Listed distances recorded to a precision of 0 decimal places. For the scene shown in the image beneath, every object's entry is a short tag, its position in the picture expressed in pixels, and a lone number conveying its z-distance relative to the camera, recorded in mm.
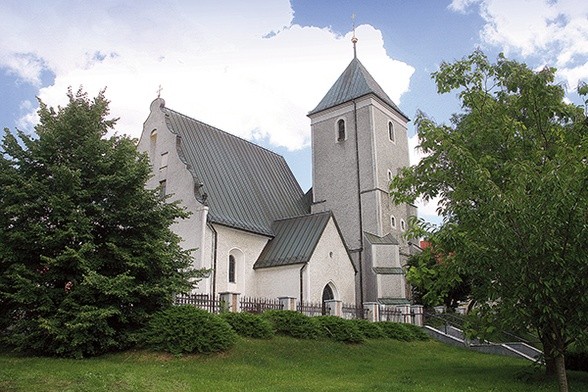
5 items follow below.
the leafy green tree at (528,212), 8539
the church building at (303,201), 23812
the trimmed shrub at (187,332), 13641
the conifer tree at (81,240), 13281
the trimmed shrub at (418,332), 21375
